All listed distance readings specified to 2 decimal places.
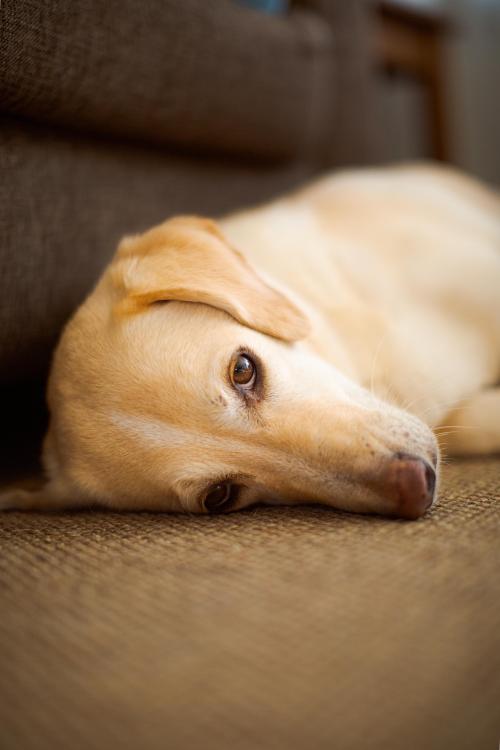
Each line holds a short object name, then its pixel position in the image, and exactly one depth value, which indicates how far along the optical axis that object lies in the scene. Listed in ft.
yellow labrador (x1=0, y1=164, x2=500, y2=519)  1.81
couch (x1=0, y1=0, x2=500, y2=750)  1.36
